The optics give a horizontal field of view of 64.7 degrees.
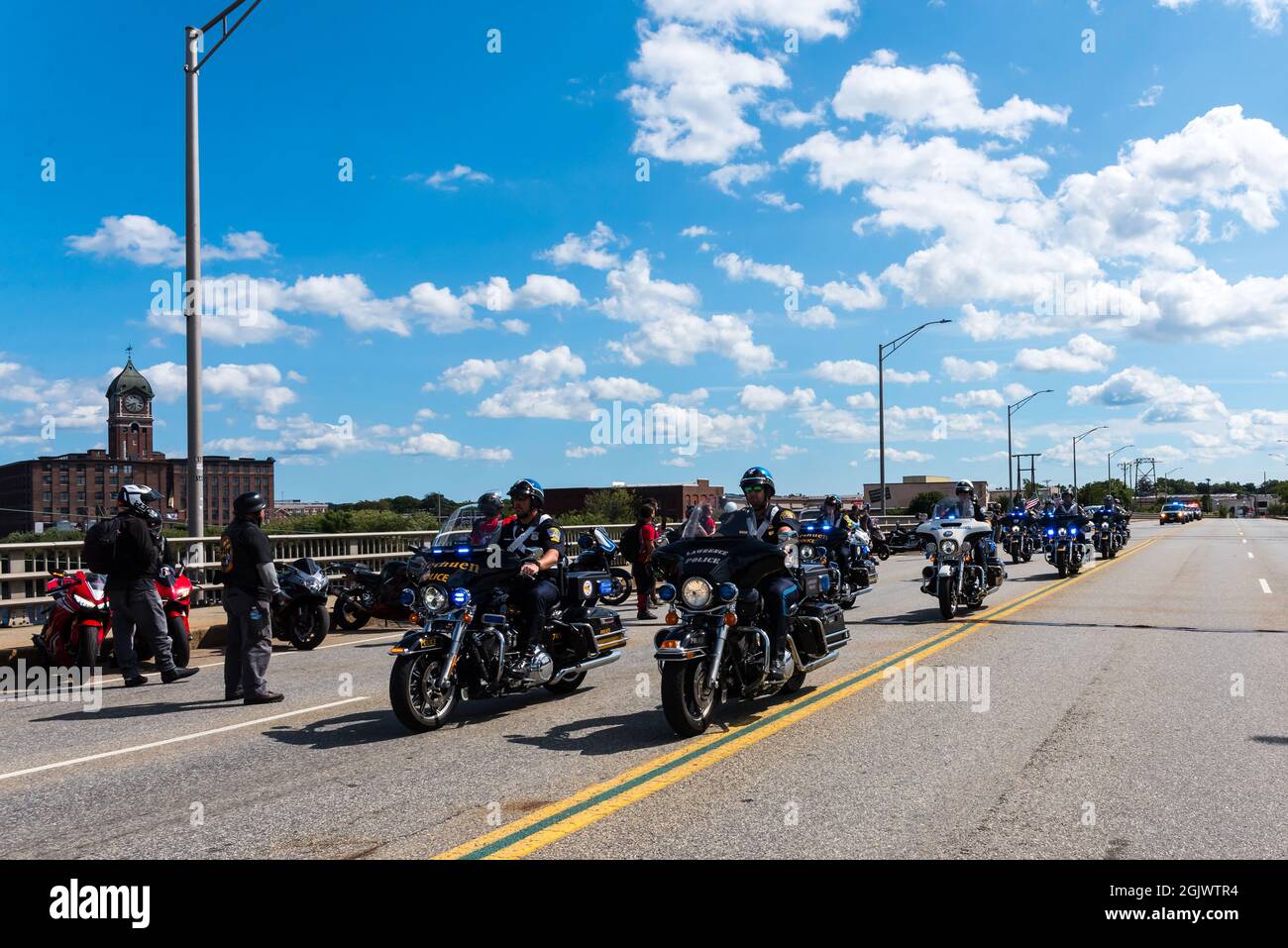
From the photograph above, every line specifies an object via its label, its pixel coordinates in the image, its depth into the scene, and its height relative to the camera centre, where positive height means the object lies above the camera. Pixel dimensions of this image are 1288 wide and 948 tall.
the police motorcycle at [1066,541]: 22.91 -1.11
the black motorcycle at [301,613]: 13.73 -1.48
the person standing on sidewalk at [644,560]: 17.05 -1.02
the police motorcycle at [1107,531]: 31.31 -1.20
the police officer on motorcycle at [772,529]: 7.98 -0.26
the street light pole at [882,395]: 41.50 +4.12
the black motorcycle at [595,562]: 10.02 -0.61
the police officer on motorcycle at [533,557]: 8.30 -0.47
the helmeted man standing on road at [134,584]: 10.45 -0.81
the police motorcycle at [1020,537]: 29.53 -1.27
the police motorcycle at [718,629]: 7.30 -1.00
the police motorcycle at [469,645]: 7.68 -1.14
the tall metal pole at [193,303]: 15.70 +3.16
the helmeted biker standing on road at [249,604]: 9.34 -0.92
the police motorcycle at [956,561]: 15.10 -1.02
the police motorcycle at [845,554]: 18.12 -1.04
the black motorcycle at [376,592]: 15.33 -1.39
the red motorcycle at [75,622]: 11.17 -1.27
